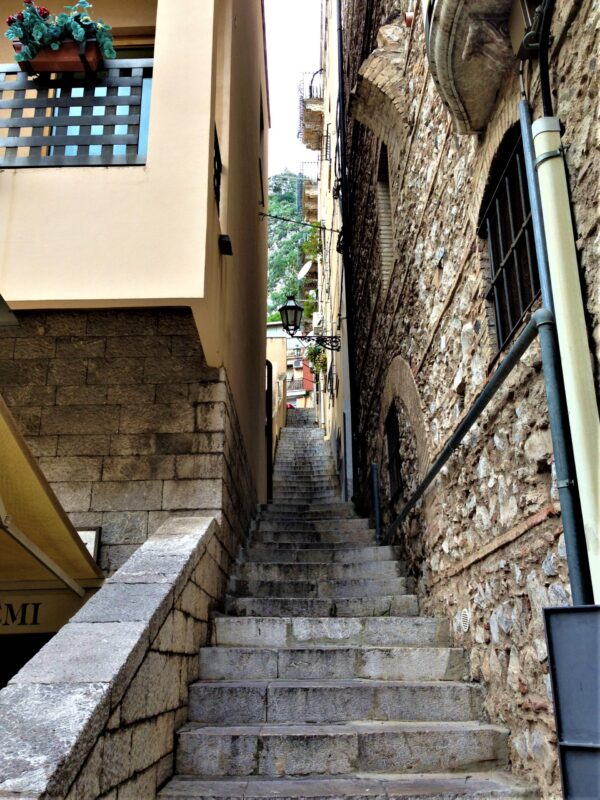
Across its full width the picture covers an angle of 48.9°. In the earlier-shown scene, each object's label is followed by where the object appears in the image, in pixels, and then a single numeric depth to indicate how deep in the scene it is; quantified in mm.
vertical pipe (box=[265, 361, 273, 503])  11497
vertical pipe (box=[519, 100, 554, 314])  2383
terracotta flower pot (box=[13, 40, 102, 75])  4543
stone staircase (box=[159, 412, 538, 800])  2979
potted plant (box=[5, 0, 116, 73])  4453
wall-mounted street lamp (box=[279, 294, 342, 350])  10336
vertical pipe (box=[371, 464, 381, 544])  6860
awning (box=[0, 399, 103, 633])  3348
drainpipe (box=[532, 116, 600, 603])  2141
